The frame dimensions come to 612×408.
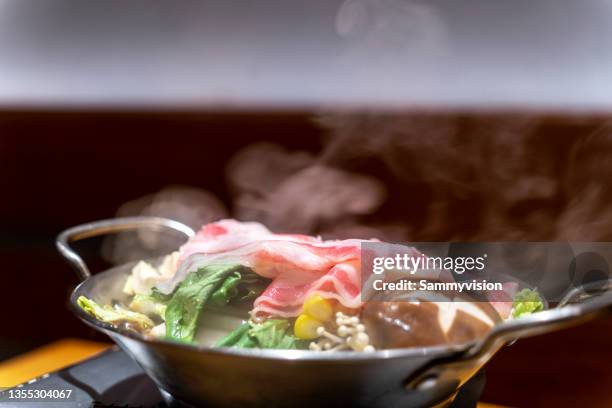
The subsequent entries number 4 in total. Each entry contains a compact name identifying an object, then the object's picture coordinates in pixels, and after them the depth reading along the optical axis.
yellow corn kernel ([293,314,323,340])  0.60
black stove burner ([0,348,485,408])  0.62
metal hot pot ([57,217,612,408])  0.55
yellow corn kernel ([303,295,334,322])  0.60
